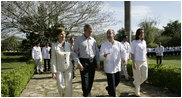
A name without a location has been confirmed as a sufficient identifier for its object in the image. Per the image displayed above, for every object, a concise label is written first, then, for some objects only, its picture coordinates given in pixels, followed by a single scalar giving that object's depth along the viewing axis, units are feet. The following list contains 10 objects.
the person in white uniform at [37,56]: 33.31
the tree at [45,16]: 51.45
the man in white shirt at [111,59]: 14.05
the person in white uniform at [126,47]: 23.07
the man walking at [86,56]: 13.44
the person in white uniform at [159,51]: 45.36
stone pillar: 28.32
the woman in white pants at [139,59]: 15.64
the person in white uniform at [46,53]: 35.20
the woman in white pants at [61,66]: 12.48
